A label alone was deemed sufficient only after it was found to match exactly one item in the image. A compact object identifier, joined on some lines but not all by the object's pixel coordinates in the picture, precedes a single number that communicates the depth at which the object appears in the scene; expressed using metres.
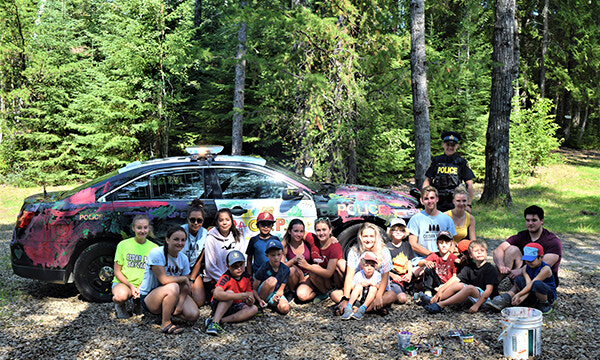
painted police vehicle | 5.63
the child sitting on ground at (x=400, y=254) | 5.77
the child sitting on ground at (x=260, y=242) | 5.53
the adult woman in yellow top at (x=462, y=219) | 6.07
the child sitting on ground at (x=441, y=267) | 5.58
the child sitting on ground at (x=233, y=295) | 4.97
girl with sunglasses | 5.43
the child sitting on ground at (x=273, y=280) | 5.30
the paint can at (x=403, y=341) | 4.29
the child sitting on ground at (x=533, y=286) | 5.04
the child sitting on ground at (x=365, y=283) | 5.21
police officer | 7.04
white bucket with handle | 4.05
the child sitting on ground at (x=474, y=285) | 5.23
